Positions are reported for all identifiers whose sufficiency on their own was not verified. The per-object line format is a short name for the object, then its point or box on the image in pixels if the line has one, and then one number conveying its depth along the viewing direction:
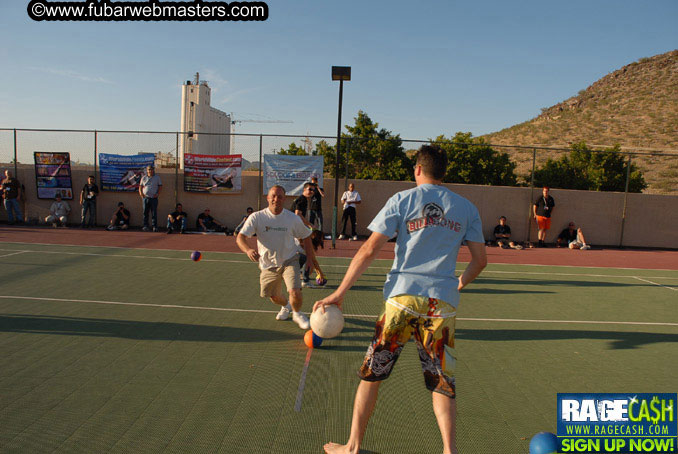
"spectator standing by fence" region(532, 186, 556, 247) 16.56
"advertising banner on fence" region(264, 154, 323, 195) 17.23
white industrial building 38.00
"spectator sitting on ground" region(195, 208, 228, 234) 17.27
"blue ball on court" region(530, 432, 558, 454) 2.97
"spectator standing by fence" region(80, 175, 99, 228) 17.22
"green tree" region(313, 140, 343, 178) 20.53
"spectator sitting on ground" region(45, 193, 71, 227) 17.42
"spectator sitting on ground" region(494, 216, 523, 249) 16.39
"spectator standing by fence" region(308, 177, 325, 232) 10.85
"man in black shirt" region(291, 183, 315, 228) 8.39
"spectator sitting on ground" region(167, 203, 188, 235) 16.73
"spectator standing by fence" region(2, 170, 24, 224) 17.31
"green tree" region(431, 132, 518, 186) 29.75
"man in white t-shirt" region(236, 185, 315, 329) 5.98
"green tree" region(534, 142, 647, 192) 28.59
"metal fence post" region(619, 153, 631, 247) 17.58
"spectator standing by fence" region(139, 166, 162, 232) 16.81
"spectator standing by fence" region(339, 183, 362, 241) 16.34
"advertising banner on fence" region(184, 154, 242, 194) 17.80
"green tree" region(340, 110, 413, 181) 19.69
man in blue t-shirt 2.91
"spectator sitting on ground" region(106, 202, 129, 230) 17.21
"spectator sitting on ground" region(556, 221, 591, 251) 16.91
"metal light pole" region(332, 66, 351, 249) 13.09
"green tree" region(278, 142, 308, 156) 18.36
